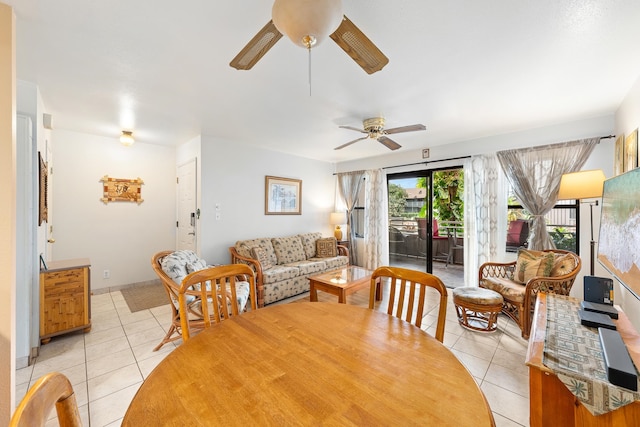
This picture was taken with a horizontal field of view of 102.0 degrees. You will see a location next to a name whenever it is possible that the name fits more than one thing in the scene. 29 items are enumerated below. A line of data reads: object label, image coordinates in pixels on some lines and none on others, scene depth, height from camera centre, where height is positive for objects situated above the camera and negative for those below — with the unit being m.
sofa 3.57 -0.80
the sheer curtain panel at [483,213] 3.77 +0.00
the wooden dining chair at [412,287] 1.35 -0.42
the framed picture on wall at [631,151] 2.17 +0.56
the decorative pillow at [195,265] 2.70 -0.60
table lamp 5.54 -0.14
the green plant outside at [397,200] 5.06 +0.25
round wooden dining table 0.73 -0.57
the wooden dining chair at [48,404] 0.51 -0.43
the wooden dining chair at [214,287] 1.41 -0.44
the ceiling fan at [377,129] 2.90 +0.98
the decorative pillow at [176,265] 2.48 -0.53
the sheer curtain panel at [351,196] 5.59 +0.37
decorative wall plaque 3.96 +0.35
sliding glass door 4.60 -0.16
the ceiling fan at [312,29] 0.99 +0.79
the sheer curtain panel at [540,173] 3.21 +0.53
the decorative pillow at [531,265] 2.92 -0.60
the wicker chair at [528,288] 2.61 -0.82
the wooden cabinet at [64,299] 2.44 -0.86
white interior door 4.04 +0.08
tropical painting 1.32 -0.09
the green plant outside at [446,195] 4.63 +0.33
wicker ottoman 2.70 -0.98
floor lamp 2.40 +0.27
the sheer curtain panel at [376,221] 5.12 -0.17
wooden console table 1.14 -0.88
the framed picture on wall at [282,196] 4.69 +0.31
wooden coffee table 3.02 -0.85
